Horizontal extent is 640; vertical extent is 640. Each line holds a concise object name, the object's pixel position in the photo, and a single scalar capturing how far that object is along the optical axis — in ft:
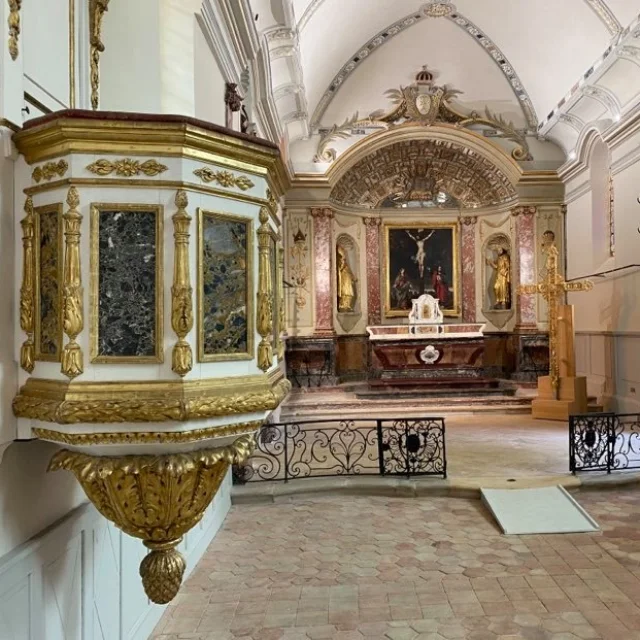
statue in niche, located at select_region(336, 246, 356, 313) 42.63
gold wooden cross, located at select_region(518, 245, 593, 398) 32.24
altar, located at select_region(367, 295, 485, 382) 38.81
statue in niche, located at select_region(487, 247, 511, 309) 43.11
